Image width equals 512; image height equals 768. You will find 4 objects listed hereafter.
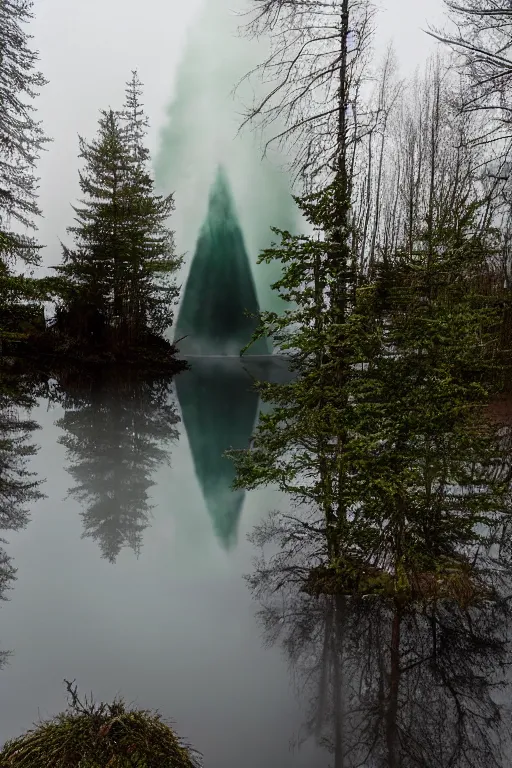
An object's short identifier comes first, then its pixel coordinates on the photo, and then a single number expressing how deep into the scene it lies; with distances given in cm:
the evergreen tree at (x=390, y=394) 419
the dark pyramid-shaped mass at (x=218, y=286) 3131
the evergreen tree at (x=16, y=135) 2325
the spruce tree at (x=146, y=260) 2428
